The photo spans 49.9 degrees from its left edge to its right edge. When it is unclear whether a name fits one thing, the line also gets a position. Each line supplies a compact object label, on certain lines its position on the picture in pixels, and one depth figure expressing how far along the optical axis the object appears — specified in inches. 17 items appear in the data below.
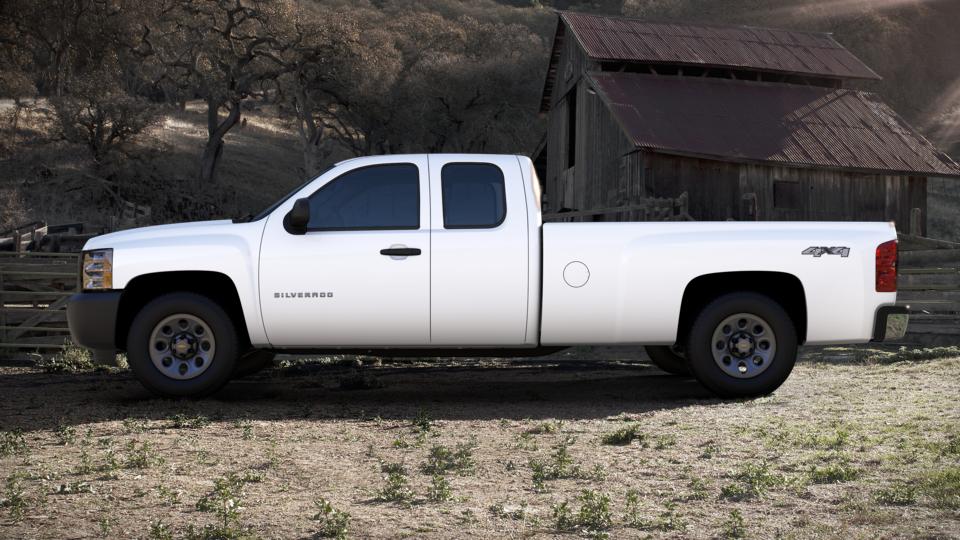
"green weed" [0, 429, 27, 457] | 279.9
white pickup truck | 355.6
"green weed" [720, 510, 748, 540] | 203.8
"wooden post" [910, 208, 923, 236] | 1001.5
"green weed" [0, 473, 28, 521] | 214.4
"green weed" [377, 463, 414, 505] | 230.4
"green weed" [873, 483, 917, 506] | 228.2
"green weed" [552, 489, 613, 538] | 207.3
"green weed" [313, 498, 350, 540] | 201.3
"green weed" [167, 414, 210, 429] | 319.6
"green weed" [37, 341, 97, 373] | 489.1
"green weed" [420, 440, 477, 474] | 260.8
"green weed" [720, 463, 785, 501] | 234.4
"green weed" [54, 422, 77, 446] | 295.7
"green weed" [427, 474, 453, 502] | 229.5
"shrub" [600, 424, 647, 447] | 299.9
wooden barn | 1053.8
